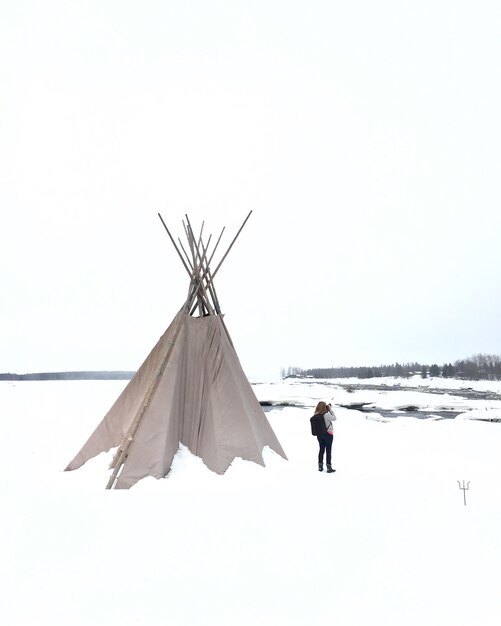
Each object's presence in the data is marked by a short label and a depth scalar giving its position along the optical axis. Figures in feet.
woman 24.92
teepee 21.76
